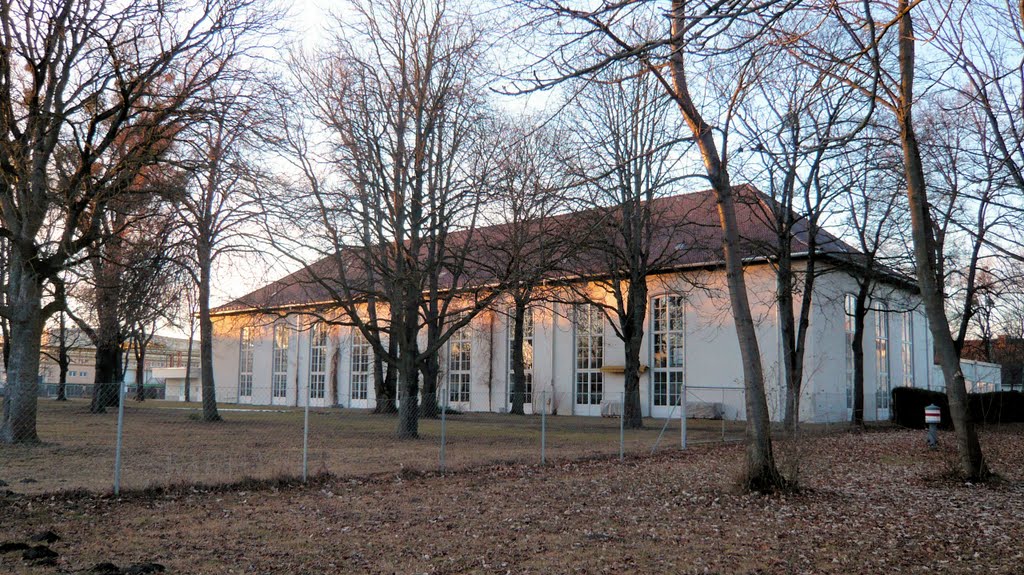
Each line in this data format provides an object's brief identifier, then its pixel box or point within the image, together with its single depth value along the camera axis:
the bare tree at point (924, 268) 12.38
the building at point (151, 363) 59.64
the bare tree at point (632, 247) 23.89
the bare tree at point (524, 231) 18.45
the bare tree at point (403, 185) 19.94
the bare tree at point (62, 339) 41.44
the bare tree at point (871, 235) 18.72
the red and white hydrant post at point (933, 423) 18.78
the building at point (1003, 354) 64.06
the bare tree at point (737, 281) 11.32
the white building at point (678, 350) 33.50
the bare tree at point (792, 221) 19.80
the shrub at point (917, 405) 29.48
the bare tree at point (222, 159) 15.52
